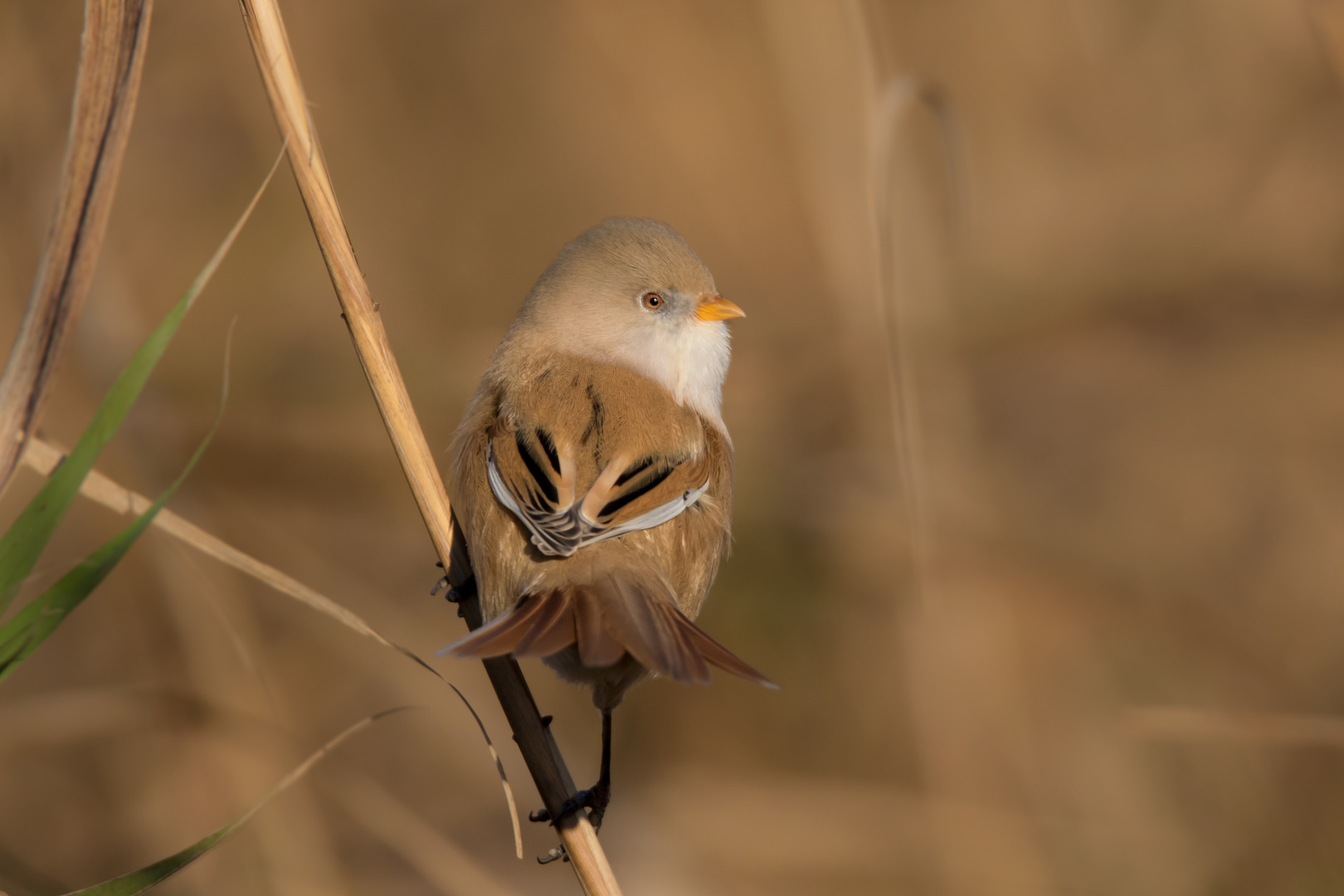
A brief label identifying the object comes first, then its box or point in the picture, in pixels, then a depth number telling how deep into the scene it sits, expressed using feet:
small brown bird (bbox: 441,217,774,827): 12.90
